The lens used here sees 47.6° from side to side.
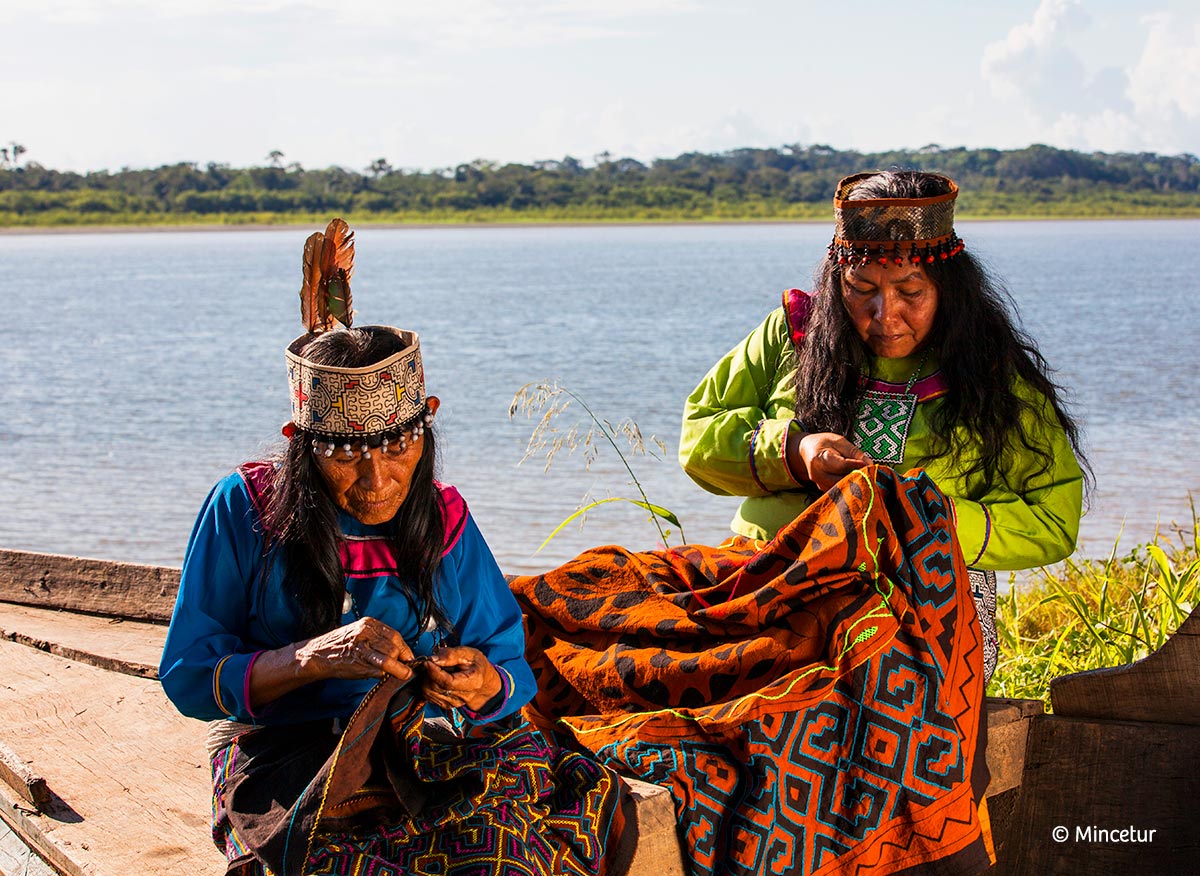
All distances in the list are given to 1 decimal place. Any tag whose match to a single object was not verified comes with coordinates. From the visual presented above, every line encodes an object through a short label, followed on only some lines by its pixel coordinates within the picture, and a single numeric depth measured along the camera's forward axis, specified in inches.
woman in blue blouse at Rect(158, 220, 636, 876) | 86.9
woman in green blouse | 121.2
